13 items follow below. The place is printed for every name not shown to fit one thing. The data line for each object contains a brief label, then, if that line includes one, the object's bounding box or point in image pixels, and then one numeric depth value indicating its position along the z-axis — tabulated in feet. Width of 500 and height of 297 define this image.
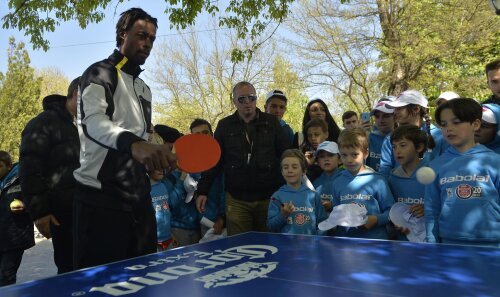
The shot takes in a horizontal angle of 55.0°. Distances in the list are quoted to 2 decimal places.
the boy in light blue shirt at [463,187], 9.86
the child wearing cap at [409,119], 14.21
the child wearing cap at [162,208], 16.43
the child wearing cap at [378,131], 15.81
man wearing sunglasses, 14.98
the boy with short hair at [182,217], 17.81
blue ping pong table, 5.70
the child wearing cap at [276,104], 18.67
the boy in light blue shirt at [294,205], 13.60
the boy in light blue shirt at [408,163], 12.87
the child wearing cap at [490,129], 11.85
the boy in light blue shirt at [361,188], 12.68
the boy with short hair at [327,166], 15.08
